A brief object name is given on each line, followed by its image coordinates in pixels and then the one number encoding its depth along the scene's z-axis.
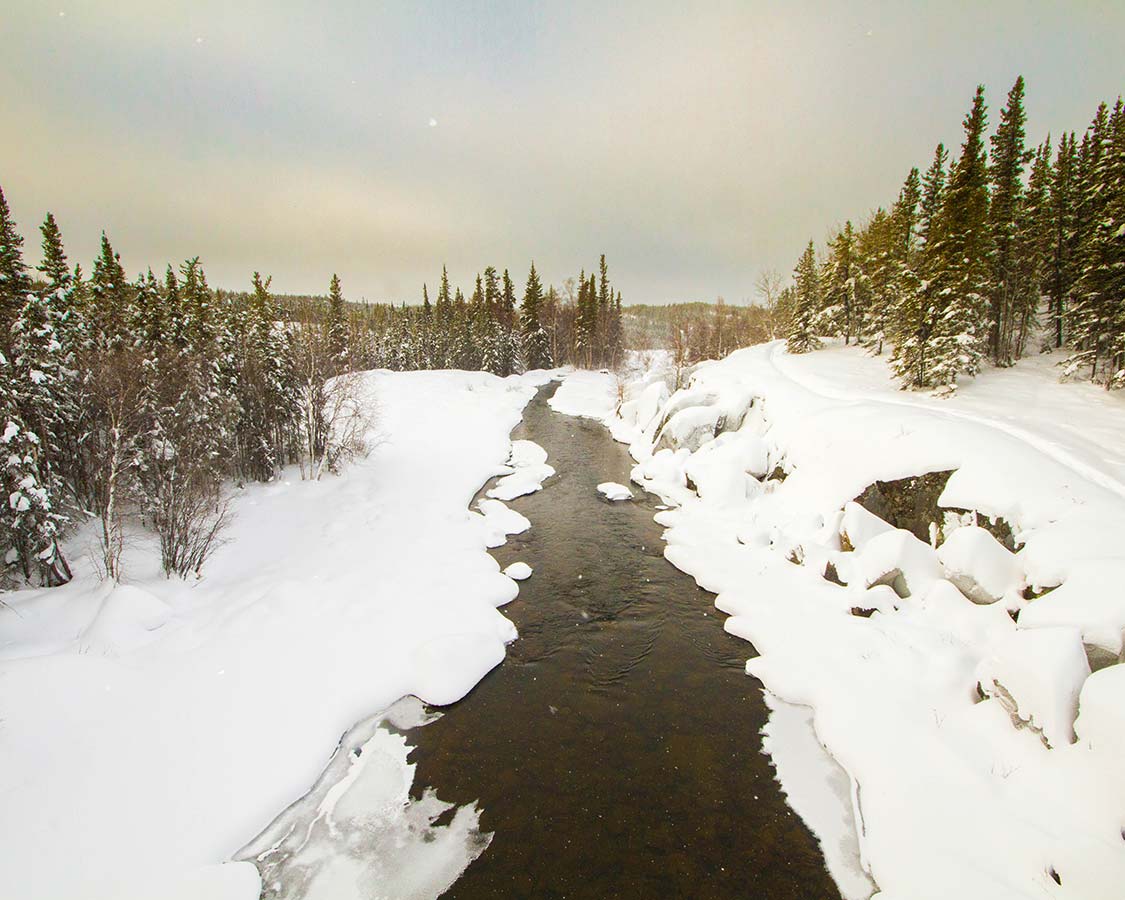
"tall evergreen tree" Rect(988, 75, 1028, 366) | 27.17
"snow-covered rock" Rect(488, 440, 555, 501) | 22.31
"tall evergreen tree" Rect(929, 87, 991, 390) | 20.98
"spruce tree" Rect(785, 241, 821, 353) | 37.66
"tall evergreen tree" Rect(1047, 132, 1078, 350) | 26.91
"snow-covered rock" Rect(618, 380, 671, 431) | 32.08
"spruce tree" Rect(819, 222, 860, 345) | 39.38
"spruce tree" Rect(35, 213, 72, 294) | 20.47
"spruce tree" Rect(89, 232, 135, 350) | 18.88
